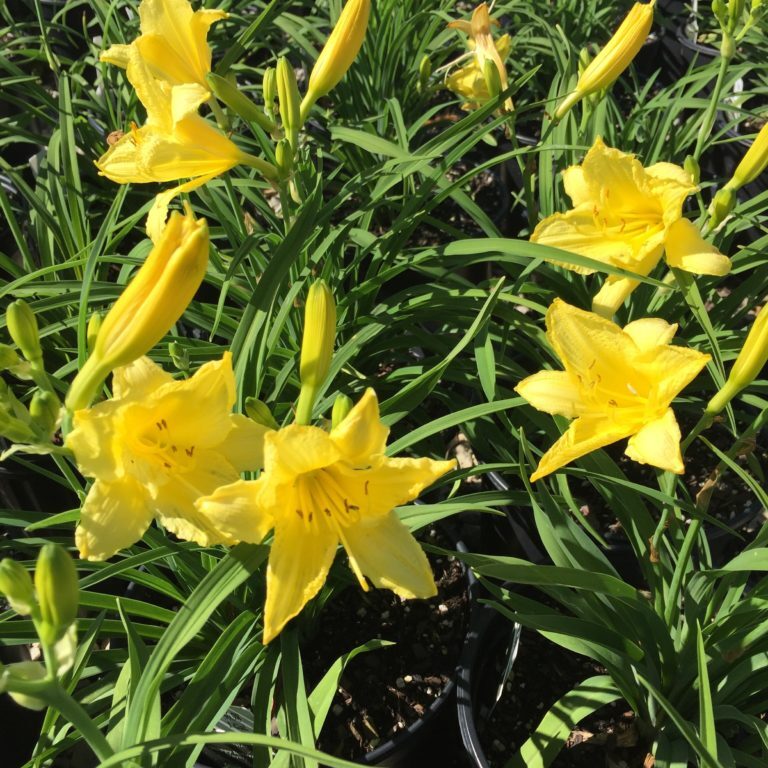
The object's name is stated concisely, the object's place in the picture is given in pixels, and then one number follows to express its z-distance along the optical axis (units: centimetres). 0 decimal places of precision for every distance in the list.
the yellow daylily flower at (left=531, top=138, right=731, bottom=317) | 42
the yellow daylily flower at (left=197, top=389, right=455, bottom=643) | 32
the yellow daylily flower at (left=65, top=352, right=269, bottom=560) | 33
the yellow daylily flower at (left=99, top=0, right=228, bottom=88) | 45
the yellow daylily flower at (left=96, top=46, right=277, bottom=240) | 42
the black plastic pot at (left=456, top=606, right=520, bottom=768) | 44
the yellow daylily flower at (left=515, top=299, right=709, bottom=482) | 37
